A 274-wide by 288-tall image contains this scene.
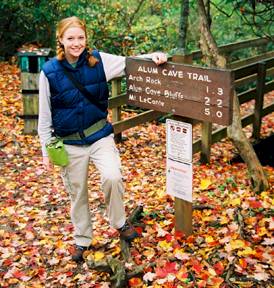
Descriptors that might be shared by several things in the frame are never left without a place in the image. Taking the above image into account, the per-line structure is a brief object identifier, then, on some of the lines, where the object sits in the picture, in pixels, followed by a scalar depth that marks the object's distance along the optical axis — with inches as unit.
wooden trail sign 140.6
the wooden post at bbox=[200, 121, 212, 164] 271.4
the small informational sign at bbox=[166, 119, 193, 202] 159.5
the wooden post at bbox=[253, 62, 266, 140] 295.4
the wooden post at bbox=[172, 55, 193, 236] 171.3
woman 148.6
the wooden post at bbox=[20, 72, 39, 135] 313.7
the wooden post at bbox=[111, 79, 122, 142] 282.0
